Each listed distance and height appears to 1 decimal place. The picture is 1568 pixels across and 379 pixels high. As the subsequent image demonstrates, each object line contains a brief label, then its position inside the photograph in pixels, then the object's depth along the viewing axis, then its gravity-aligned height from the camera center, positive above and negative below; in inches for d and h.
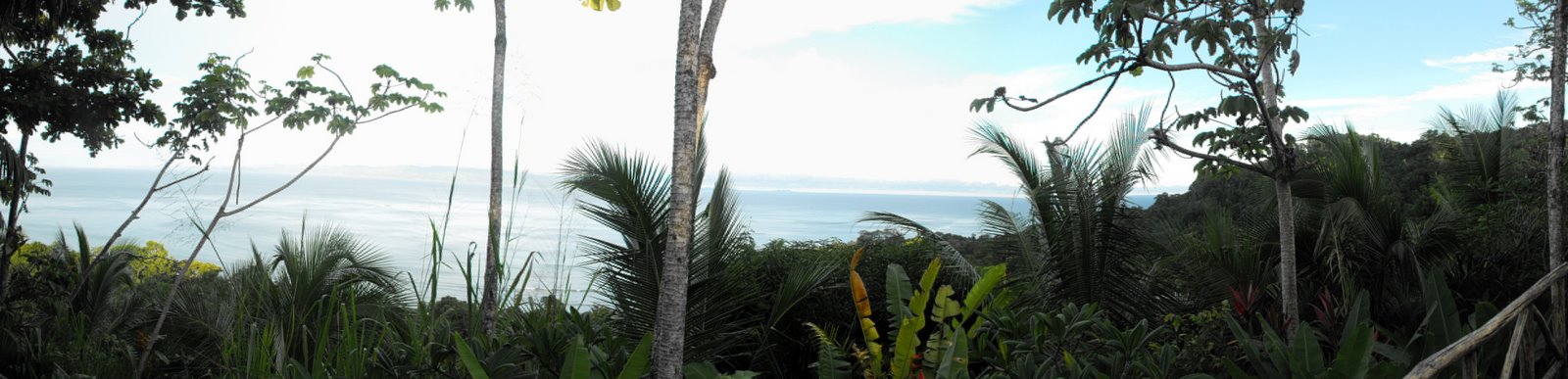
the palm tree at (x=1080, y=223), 216.4 -8.9
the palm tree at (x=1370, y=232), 228.8 -9.9
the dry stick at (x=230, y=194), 214.4 -6.7
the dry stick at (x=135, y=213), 235.8 -13.0
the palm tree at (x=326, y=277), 214.3 -29.2
